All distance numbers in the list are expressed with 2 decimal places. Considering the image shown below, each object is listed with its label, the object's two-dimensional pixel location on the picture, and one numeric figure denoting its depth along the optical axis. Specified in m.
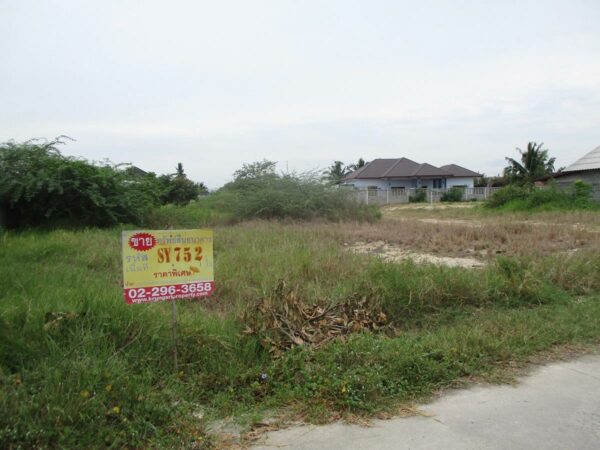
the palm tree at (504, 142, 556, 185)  36.38
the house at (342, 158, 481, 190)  43.88
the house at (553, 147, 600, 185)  22.85
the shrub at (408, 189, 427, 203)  37.78
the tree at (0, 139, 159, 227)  11.58
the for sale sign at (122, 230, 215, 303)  3.53
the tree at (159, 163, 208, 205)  27.38
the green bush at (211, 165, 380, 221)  15.77
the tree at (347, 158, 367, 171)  62.69
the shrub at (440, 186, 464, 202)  38.69
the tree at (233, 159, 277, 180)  17.80
